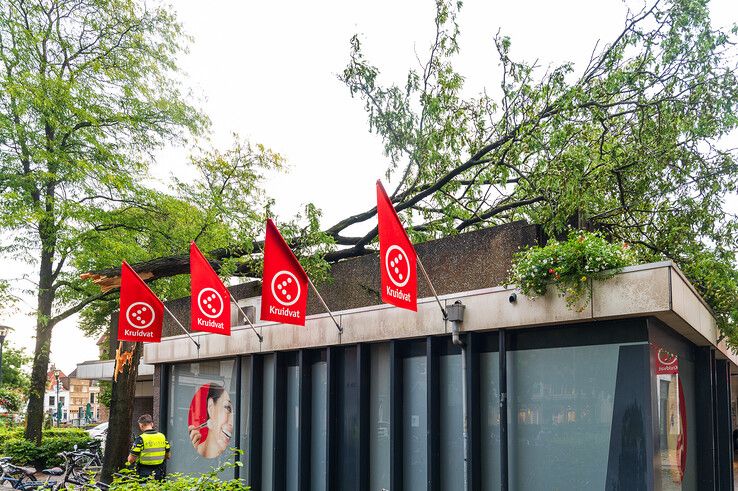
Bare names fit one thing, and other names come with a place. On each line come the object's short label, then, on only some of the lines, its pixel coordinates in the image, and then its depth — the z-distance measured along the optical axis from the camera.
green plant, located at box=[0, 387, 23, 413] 27.26
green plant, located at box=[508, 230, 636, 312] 8.85
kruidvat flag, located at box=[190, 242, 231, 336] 12.57
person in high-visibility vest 11.82
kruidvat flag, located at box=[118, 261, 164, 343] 14.40
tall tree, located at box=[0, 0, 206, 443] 20.78
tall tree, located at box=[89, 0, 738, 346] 11.59
